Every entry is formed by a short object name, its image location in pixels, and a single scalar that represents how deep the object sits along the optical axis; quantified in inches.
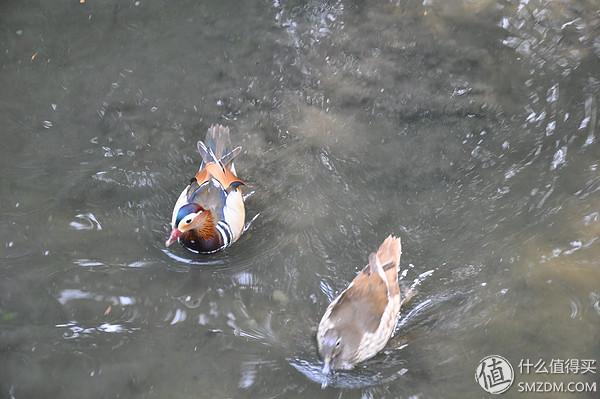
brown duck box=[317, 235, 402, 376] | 193.3
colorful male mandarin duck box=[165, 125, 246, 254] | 225.1
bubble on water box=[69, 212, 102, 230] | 229.1
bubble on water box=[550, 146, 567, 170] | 234.8
